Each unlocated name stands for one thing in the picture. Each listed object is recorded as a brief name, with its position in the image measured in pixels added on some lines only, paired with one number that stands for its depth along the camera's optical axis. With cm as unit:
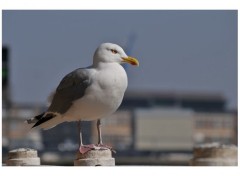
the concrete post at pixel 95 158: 1255
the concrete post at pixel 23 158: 1372
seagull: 1209
